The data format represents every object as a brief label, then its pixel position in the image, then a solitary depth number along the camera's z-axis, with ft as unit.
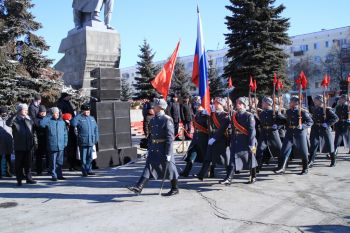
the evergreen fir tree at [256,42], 97.50
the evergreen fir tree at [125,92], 162.31
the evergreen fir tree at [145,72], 125.93
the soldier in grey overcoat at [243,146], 26.55
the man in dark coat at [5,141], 33.04
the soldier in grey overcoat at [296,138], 30.37
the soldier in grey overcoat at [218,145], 28.32
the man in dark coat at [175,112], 53.11
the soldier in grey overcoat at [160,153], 23.88
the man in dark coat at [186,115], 54.60
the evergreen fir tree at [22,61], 54.90
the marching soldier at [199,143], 30.81
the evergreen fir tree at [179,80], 140.26
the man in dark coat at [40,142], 33.70
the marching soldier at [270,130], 31.55
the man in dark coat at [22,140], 29.25
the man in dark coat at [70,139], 36.27
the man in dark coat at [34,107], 35.35
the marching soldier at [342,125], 37.45
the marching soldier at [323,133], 33.47
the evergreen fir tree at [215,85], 138.10
